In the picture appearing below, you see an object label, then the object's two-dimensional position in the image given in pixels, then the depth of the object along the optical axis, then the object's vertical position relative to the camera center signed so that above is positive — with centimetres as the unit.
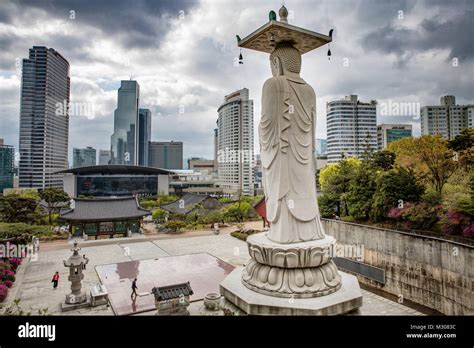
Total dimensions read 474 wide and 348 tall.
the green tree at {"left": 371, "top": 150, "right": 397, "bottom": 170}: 2480 +203
